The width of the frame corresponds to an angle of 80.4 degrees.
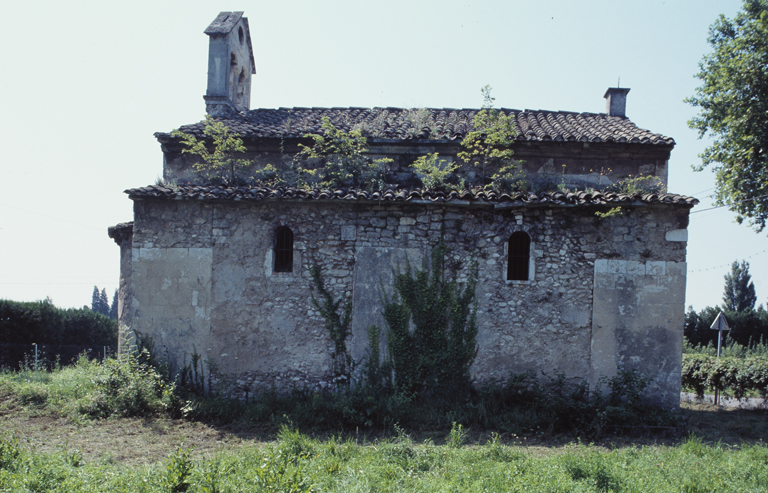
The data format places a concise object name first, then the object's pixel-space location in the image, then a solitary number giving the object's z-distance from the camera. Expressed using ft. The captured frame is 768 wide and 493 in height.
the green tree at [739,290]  127.54
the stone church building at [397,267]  31.32
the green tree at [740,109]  43.11
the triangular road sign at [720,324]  53.72
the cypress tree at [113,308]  205.46
